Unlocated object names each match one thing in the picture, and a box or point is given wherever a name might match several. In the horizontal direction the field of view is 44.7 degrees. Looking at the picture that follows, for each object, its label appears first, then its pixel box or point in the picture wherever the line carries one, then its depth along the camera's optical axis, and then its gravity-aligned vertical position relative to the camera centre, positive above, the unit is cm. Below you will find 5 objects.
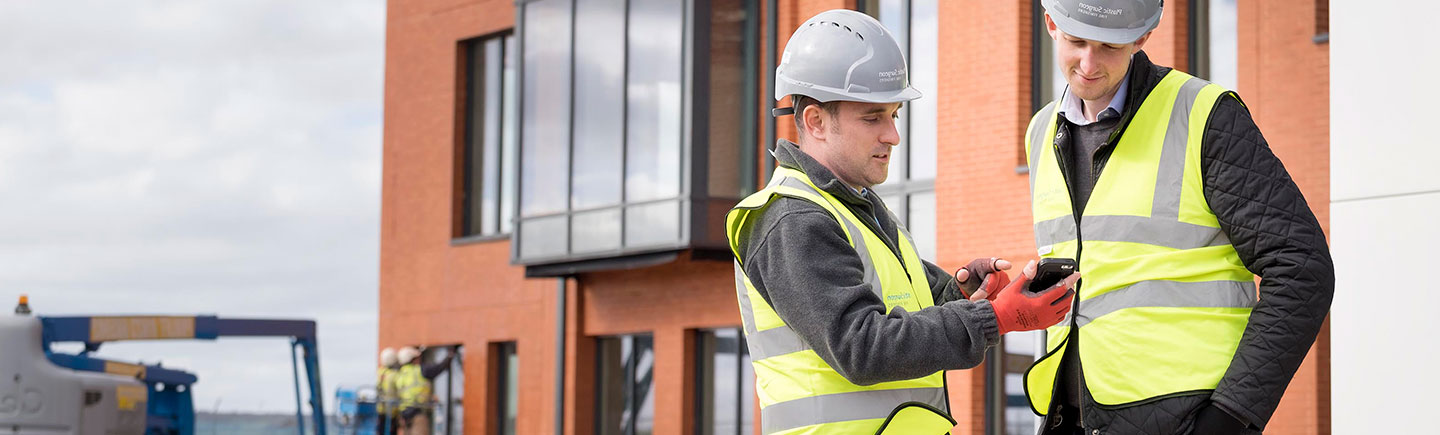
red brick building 1485 +102
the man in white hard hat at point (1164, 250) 378 +3
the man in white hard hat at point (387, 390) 2475 -195
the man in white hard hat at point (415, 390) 2483 -193
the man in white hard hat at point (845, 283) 356 -5
